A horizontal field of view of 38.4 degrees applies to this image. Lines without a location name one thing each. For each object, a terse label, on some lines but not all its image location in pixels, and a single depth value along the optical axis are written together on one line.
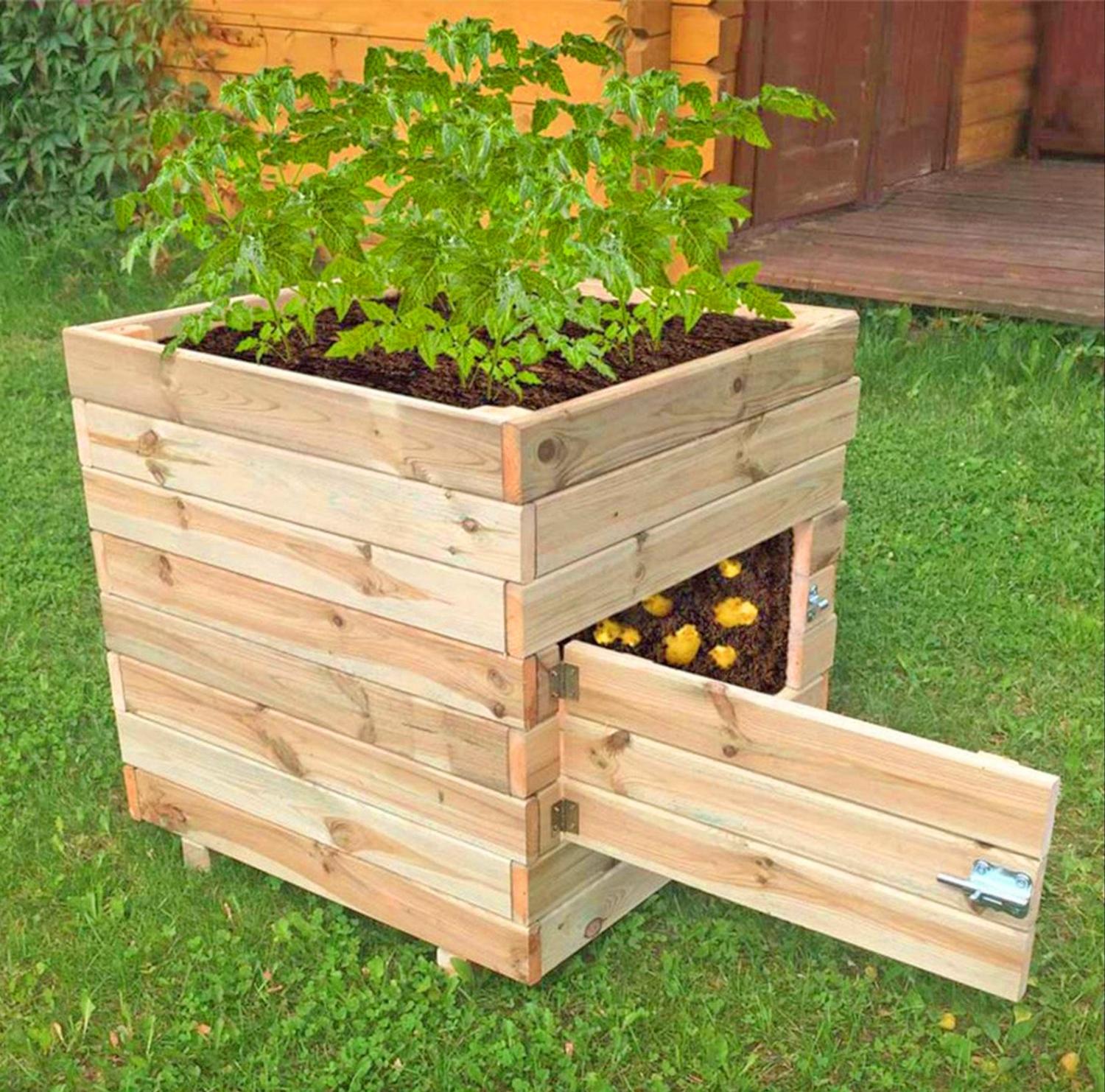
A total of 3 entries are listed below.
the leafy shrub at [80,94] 7.10
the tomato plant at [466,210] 2.36
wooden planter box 2.18
